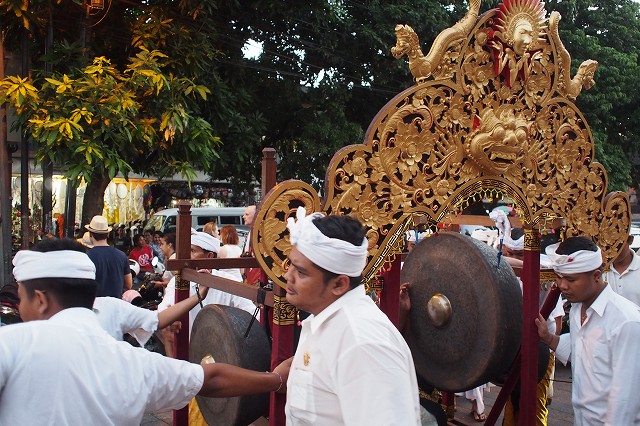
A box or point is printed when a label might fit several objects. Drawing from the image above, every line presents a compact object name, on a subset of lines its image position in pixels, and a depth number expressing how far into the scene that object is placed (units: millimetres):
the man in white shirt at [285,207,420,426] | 1698
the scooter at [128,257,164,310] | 7461
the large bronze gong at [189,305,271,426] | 3336
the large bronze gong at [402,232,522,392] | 3738
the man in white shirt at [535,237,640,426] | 2807
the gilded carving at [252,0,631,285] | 3051
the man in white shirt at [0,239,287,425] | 1831
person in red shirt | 11328
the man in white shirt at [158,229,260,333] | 4363
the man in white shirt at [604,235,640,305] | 5000
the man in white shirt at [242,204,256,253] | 5000
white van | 16375
